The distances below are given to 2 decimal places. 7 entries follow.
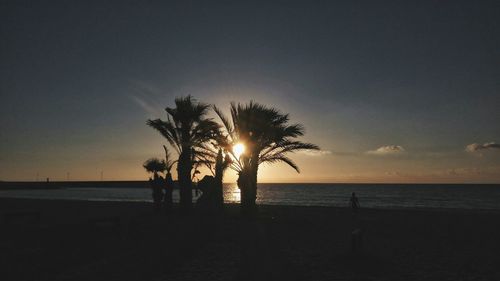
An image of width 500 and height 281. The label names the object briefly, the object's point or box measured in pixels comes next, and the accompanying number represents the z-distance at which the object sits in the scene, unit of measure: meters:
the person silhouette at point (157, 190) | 21.92
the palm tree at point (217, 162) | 20.23
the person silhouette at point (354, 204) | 23.84
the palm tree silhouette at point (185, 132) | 20.81
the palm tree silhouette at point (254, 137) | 18.52
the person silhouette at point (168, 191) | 20.99
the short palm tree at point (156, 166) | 24.26
